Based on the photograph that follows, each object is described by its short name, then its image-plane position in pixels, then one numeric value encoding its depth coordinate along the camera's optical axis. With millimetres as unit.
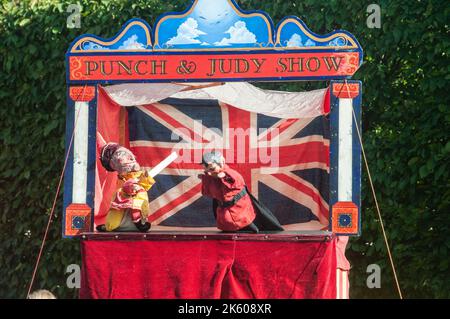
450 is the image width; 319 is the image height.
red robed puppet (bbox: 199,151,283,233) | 14867
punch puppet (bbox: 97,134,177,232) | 14937
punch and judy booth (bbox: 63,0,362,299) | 14133
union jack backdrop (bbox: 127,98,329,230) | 16906
